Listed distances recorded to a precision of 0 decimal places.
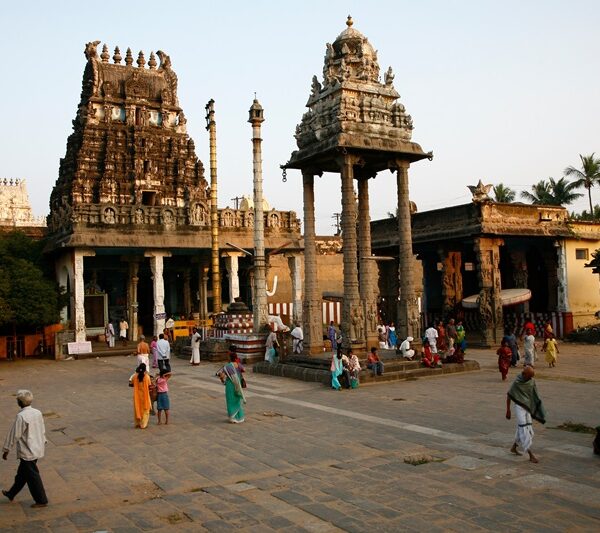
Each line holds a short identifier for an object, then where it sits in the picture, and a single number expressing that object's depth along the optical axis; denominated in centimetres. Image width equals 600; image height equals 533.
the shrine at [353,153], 1772
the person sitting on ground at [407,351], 1777
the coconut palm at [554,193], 4800
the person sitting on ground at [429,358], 1762
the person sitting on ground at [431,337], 1848
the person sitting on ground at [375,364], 1642
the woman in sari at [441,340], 2047
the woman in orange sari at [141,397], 1147
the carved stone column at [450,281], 2838
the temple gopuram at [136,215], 2988
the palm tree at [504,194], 5409
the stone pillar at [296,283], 3391
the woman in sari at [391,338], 2417
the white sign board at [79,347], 2736
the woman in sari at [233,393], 1166
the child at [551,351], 1822
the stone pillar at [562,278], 2797
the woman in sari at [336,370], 1552
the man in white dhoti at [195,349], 2294
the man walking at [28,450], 708
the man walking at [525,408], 846
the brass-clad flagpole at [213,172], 2851
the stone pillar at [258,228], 2328
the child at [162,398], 1191
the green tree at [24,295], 2544
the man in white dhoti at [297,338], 2212
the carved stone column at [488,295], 2545
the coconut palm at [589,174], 4666
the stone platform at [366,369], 1658
